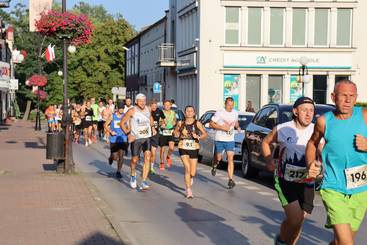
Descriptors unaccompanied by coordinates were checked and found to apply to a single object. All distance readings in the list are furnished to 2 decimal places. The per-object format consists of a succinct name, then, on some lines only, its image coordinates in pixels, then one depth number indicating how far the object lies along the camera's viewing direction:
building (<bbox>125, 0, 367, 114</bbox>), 40.84
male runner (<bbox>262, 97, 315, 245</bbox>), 6.48
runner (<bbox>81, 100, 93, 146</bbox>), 29.49
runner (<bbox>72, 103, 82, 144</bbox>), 31.28
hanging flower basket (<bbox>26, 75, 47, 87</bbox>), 47.25
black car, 14.49
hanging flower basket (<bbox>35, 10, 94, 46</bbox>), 15.66
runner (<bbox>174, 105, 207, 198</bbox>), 12.11
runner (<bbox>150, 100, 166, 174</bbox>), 16.66
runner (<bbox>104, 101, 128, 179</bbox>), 15.66
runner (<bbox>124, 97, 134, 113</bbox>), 22.00
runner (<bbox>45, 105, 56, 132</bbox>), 34.41
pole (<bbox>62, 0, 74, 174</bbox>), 15.26
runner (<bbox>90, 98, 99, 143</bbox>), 31.02
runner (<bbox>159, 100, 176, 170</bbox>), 17.81
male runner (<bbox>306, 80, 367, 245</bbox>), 5.46
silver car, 18.28
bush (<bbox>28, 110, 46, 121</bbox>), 71.62
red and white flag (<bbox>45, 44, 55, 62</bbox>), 42.72
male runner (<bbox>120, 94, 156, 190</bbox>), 13.32
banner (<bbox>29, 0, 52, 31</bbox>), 17.69
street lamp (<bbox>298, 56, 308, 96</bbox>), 31.19
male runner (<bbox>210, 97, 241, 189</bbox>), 13.88
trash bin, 15.19
